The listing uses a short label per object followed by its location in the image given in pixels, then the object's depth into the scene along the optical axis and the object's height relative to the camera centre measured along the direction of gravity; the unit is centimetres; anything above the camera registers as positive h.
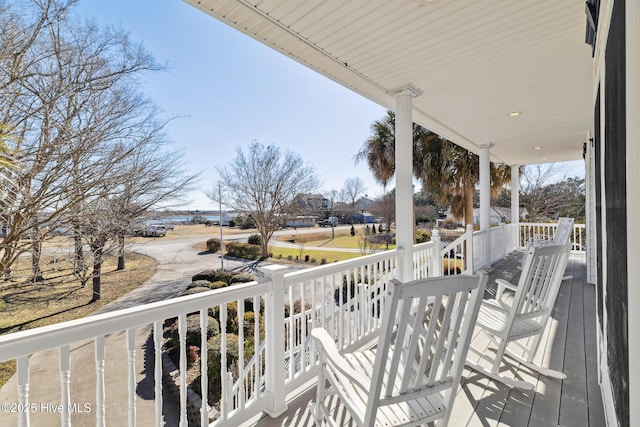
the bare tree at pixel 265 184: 1319 +142
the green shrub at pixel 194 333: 521 -205
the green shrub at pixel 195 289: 787 -197
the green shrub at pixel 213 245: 1180 -114
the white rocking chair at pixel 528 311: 216 -78
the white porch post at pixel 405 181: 332 +36
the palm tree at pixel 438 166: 873 +142
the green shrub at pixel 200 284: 877 -202
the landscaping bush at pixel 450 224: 1105 -45
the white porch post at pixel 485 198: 599 +29
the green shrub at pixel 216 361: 414 -221
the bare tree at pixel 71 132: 421 +151
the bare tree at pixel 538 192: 1255 +79
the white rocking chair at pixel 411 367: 123 -70
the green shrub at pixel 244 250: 1284 -151
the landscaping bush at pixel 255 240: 1341 -109
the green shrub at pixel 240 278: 977 -209
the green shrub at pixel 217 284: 864 -201
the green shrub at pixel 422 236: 1184 -92
